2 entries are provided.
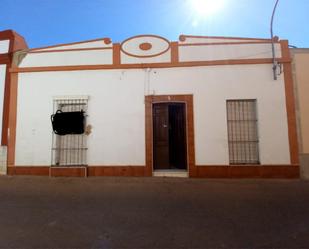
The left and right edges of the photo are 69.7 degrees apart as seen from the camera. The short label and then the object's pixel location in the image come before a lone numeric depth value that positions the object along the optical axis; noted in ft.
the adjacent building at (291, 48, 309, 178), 20.93
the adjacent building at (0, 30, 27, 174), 22.84
